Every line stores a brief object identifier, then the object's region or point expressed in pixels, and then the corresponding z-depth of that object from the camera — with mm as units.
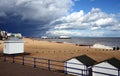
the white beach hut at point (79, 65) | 6997
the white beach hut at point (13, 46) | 14376
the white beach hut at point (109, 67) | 6201
